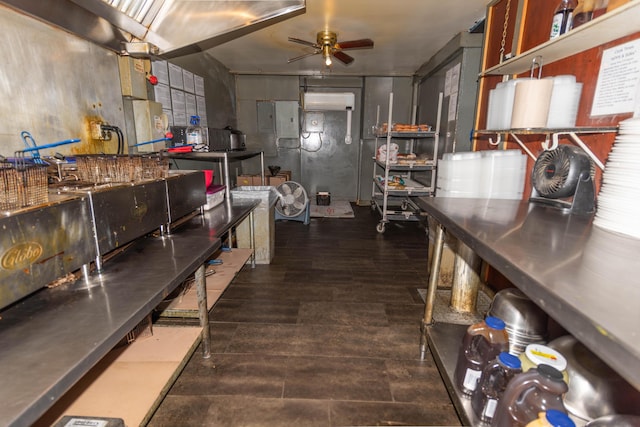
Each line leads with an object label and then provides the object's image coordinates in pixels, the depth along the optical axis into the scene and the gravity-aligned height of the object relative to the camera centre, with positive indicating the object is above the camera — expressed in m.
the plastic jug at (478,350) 1.11 -0.74
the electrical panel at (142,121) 2.45 +0.17
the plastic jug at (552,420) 0.69 -0.60
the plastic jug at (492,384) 0.96 -0.76
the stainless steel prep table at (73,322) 0.61 -0.48
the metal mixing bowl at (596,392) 0.96 -0.76
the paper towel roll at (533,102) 1.37 +0.21
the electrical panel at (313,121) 5.58 +0.44
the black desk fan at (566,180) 1.25 -0.13
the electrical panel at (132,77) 2.30 +0.49
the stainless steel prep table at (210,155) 2.40 -0.09
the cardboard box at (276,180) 4.61 -0.52
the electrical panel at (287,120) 5.35 +0.43
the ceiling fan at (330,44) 3.18 +1.06
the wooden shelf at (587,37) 1.03 +0.46
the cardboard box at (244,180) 4.45 -0.51
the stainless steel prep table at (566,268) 0.48 -0.26
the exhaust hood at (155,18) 1.76 +0.84
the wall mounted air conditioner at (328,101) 5.30 +0.77
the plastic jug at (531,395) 0.82 -0.66
